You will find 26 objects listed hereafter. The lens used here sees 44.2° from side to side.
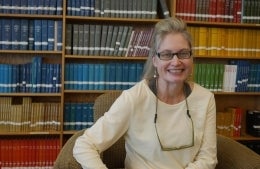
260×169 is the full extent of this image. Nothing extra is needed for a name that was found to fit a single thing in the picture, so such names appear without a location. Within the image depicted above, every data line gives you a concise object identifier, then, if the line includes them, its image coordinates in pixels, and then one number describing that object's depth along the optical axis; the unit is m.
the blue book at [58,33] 2.78
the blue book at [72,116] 2.89
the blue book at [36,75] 2.78
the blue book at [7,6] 2.69
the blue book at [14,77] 2.76
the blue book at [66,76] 2.83
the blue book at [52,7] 2.74
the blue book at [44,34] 2.76
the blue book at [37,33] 2.76
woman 1.44
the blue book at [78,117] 2.90
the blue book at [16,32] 2.73
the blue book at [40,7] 2.72
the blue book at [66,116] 2.89
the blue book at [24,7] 2.71
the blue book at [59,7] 2.75
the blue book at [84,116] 2.91
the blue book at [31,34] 2.76
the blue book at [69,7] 2.77
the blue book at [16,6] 2.70
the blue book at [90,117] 2.92
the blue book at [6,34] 2.71
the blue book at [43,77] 2.79
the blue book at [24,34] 2.74
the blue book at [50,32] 2.77
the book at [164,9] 2.88
